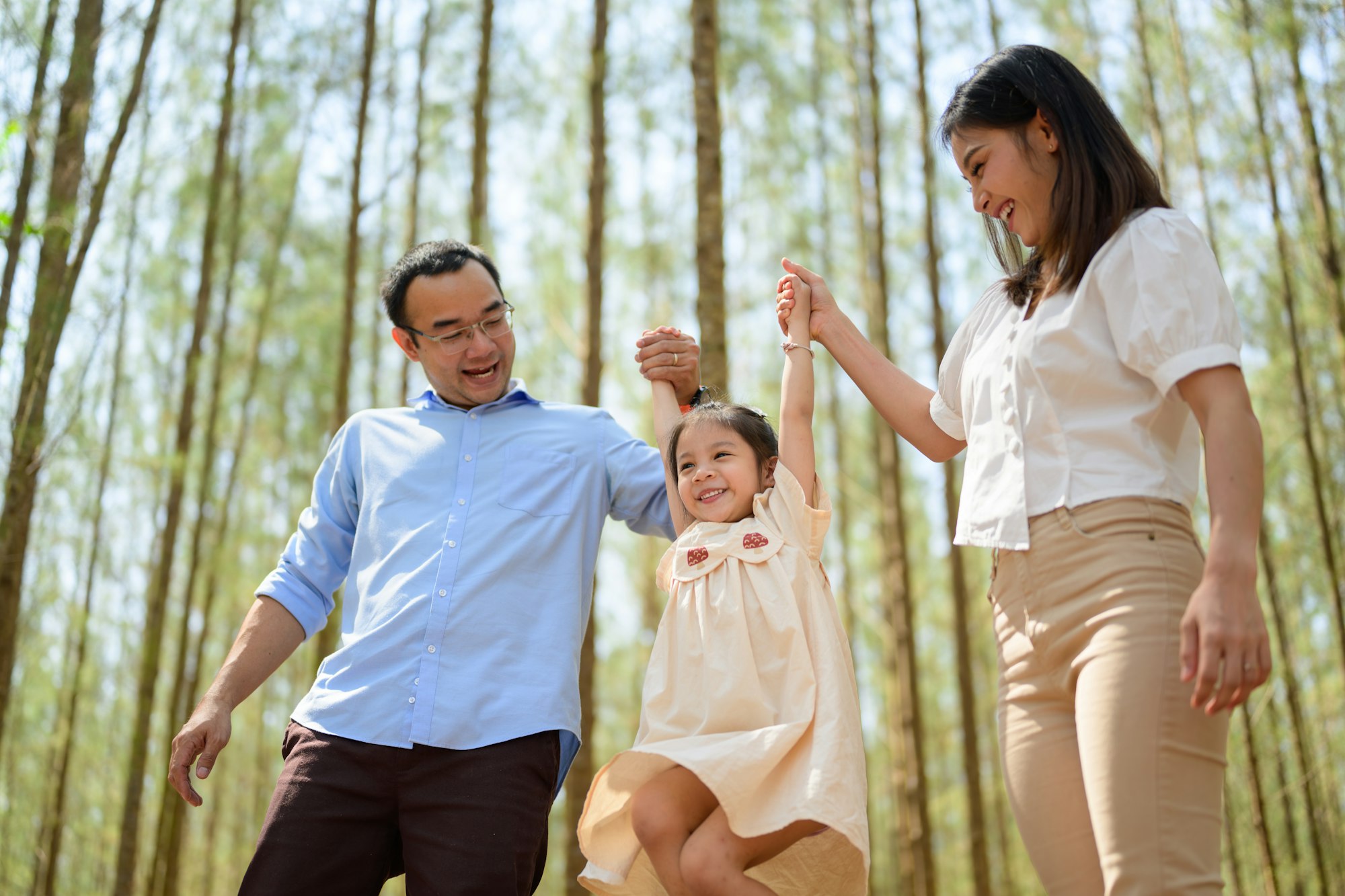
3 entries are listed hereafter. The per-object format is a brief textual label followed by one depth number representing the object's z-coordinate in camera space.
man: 1.91
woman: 1.33
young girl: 1.72
